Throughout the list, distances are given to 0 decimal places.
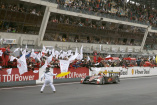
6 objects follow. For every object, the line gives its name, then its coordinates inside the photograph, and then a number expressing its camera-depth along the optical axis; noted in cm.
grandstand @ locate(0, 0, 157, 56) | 3819
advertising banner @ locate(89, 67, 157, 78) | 3061
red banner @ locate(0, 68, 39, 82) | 1969
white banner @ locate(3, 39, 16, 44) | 3618
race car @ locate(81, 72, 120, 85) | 2258
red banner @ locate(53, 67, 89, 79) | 2492
